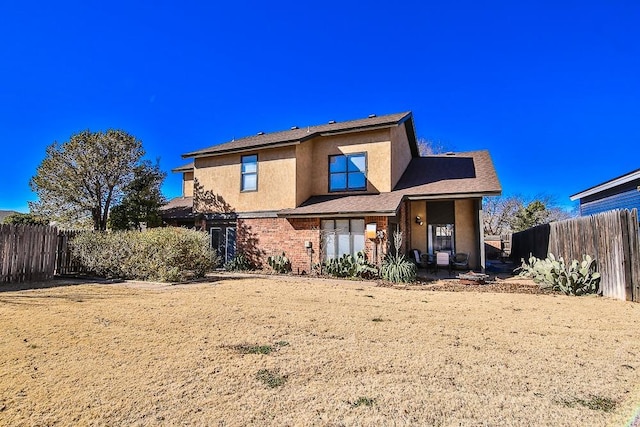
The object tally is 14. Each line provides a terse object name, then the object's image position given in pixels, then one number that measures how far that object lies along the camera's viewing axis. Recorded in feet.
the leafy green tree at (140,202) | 60.34
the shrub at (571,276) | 31.24
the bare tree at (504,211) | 125.46
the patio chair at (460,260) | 51.06
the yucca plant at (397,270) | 39.93
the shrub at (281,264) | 49.42
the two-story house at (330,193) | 48.01
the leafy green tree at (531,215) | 96.65
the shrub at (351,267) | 43.62
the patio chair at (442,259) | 49.55
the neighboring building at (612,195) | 47.09
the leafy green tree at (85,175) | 56.75
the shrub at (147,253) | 39.01
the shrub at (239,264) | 52.60
